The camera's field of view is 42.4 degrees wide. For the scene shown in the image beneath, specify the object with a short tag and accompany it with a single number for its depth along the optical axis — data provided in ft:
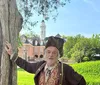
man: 4.37
